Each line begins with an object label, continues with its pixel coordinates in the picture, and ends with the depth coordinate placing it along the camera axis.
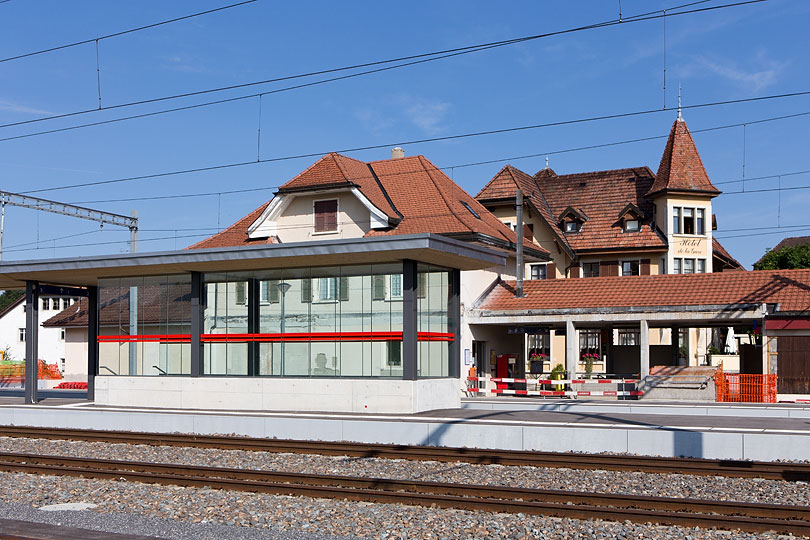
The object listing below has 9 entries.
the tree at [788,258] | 66.00
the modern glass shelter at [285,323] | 20.98
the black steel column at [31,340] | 25.38
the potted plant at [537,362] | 46.78
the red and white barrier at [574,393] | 26.71
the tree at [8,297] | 137.98
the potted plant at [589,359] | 40.22
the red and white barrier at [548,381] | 27.05
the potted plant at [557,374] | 33.17
